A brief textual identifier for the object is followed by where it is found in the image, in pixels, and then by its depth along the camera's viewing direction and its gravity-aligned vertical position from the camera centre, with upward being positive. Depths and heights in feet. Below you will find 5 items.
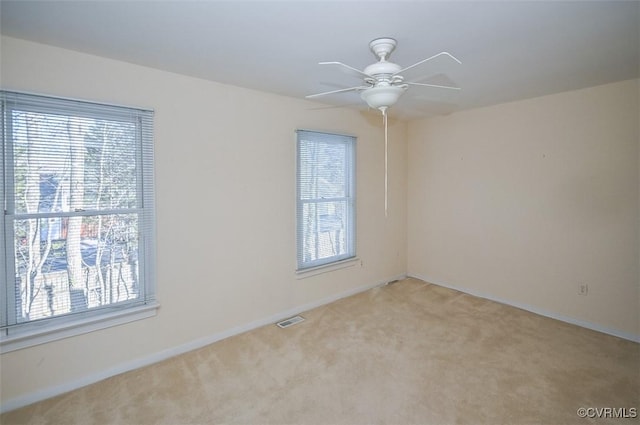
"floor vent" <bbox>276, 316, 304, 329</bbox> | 10.82 -3.92
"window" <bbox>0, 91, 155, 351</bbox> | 6.79 -0.05
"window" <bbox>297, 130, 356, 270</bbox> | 11.84 +0.37
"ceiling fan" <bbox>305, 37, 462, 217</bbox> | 6.06 +2.53
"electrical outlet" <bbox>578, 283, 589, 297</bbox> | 10.61 -2.82
